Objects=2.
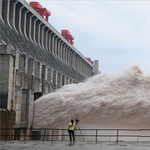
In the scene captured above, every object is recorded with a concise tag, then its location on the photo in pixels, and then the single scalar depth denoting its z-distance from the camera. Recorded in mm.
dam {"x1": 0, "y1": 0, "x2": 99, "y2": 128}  31078
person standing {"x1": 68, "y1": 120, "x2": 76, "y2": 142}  27498
